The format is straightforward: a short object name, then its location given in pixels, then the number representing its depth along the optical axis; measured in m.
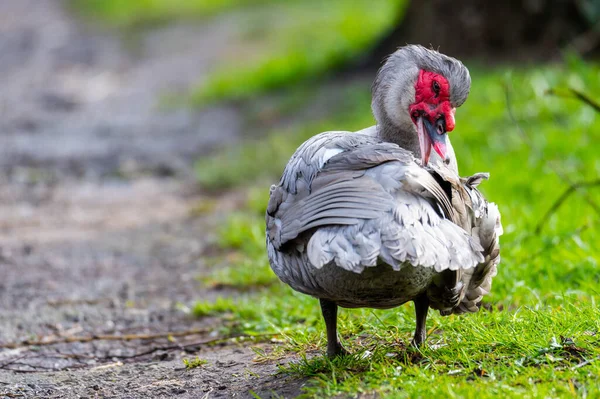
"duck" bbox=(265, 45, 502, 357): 6.12
